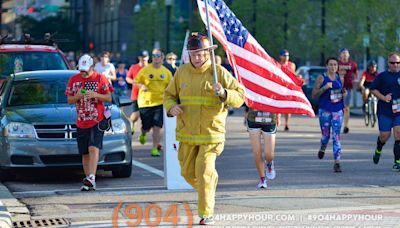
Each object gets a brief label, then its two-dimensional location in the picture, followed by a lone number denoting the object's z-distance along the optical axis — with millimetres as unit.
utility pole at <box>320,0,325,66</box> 47188
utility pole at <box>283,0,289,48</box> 52062
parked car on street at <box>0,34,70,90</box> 20328
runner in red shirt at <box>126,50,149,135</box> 21594
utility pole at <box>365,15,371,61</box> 40869
